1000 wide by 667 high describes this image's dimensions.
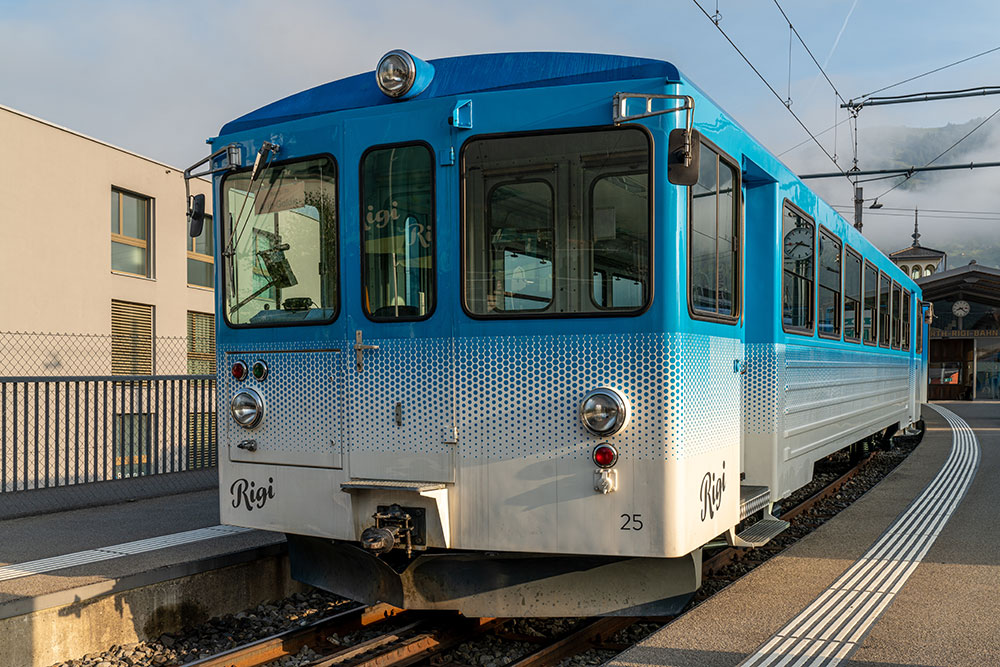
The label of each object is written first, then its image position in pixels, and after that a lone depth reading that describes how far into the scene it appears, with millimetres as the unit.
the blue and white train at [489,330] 4387
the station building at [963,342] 32500
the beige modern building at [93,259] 16188
